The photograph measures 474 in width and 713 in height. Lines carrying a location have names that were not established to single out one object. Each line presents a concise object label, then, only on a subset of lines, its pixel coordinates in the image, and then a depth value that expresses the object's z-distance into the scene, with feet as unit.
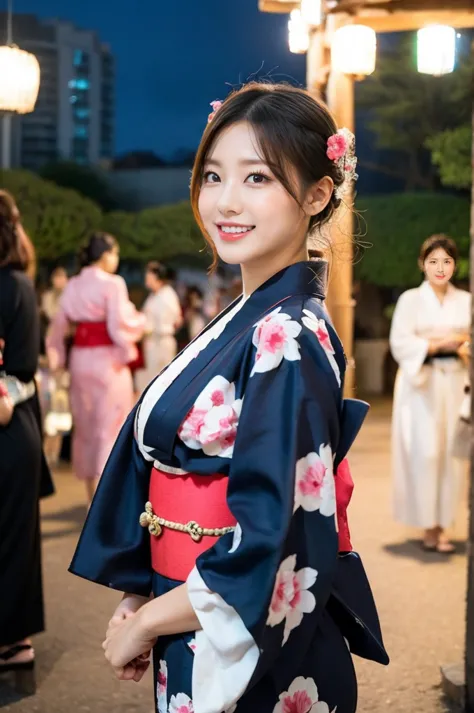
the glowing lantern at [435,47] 14.73
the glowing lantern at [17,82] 19.42
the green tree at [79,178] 81.56
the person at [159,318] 32.99
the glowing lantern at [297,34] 23.32
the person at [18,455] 11.49
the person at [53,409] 25.76
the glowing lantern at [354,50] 19.97
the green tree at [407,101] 54.34
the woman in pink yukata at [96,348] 20.72
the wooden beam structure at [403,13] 17.65
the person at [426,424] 17.93
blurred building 95.96
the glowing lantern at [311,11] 21.48
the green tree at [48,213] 60.39
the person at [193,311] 42.86
